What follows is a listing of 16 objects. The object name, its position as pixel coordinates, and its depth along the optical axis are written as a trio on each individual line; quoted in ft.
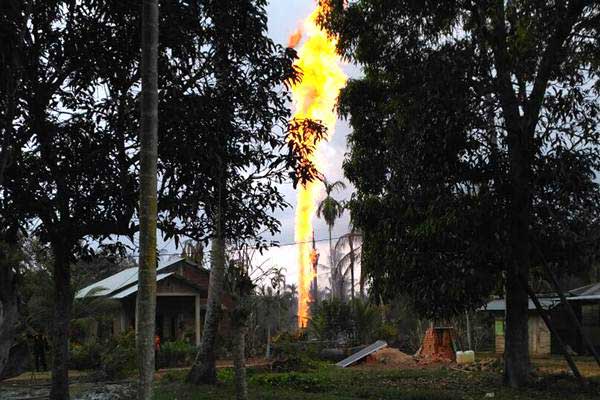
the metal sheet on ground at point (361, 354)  86.51
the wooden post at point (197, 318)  103.45
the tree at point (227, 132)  30.09
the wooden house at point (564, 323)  97.25
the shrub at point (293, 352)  75.42
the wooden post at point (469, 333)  101.60
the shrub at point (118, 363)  65.82
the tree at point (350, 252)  156.56
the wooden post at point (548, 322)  46.88
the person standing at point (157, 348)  85.35
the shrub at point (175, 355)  87.04
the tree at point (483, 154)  43.73
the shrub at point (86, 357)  85.15
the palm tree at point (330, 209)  161.68
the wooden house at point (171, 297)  101.45
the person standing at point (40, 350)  74.18
